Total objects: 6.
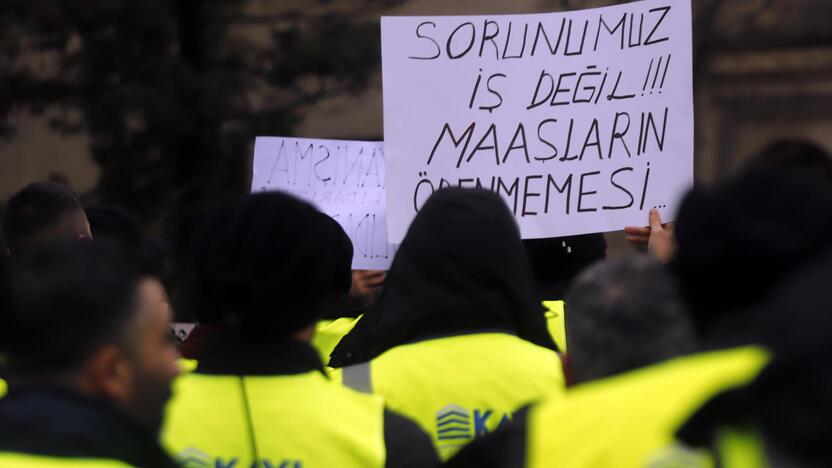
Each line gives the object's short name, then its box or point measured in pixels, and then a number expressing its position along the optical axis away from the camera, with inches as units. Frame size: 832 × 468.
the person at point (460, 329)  214.2
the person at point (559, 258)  347.6
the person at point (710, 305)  119.0
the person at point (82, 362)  138.4
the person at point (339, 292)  308.9
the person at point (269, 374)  182.1
